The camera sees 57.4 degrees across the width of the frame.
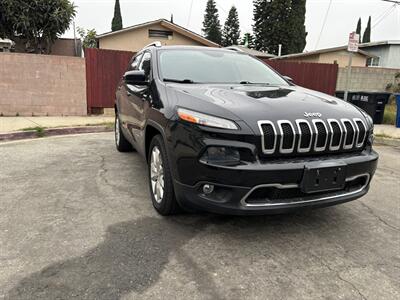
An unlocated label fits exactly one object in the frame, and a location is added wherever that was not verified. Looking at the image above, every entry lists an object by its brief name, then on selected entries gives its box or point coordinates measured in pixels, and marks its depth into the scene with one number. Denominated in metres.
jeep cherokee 2.73
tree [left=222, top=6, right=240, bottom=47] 53.00
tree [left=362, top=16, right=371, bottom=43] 57.12
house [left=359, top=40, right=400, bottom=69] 27.70
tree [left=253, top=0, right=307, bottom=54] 39.44
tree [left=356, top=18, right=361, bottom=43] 58.44
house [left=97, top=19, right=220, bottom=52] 20.98
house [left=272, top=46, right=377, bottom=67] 24.78
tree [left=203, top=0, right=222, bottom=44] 52.41
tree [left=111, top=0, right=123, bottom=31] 43.09
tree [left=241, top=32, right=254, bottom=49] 43.10
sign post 8.73
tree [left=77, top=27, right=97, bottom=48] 31.77
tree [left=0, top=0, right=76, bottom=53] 17.64
